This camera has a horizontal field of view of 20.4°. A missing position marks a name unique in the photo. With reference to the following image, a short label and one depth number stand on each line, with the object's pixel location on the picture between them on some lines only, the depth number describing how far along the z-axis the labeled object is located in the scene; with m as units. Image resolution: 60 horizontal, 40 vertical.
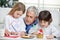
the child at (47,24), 2.35
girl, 2.35
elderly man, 2.35
